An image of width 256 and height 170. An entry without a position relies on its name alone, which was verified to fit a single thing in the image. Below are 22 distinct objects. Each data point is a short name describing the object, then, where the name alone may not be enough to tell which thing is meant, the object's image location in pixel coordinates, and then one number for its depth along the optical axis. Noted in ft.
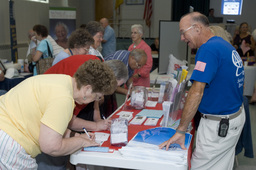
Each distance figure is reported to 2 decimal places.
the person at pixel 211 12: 33.40
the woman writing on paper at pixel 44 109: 3.68
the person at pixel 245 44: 17.94
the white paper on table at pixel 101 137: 5.05
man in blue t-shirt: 4.76
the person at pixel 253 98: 15.67
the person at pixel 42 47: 13.24
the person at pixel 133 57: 8.08
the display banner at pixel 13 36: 16.93
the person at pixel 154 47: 21.48
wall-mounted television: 32.60
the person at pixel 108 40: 17.60
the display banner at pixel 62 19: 22.55
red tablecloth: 4.86
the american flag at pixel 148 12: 32.40
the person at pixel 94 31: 9.09
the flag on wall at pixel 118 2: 32.91
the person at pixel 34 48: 15.01
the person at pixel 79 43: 7.66
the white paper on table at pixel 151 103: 7.77
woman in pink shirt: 10.99
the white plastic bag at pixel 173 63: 12.98
